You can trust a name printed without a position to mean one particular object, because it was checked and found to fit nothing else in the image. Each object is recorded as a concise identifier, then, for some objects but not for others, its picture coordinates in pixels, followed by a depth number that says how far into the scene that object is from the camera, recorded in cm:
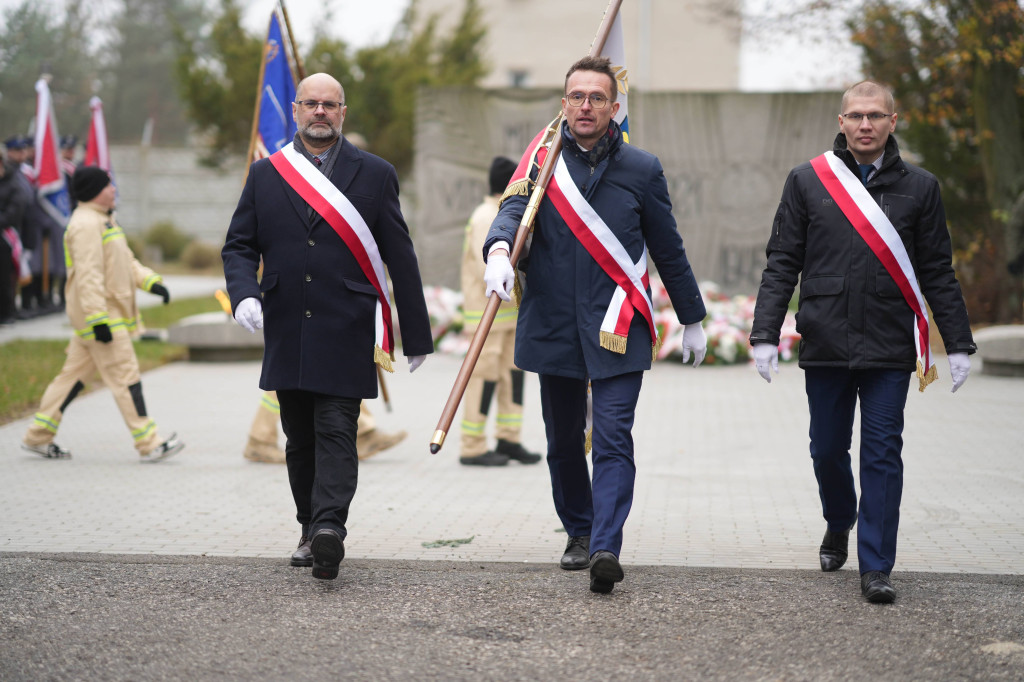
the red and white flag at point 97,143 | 1747
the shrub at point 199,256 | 3256
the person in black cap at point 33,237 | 1717
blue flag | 866
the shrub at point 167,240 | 3525
